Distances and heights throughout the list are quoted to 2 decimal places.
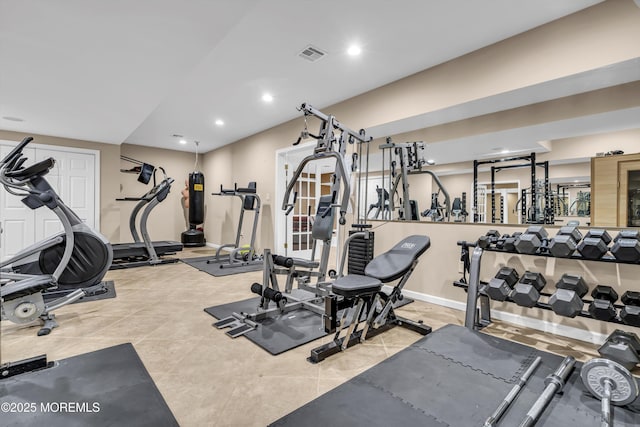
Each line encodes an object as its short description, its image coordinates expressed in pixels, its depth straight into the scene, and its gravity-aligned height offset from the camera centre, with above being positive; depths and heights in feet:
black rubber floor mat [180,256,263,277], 15.65 -3.20
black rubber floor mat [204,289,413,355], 7.53 -3.37
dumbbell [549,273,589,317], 6.59 -1.93
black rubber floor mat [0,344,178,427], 4.71 -3.35
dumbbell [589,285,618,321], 6.46 -2.05
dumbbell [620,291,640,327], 6.19 -2.09
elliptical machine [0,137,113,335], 6.93 -1.54
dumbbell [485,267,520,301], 7.66 -1.92
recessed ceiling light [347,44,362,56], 9.76 +5.54
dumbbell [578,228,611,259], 6.62 -0.72
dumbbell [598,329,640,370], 5.94 -2.83
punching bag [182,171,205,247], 24.22 +0.84
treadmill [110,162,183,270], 16.96 -2.11
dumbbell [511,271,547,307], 7.20 -1.93
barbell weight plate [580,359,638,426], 4.83 -2.92
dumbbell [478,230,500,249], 8.25 -0.75
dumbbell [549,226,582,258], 6.98 -0.71
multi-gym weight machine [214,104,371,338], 8.88 -1.61
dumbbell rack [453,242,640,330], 7.55 -2.26
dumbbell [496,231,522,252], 7.95 -0.83
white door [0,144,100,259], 16.61 +0.76
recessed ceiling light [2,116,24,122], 14.26 +4.61
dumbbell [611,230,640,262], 6.22 -0.72
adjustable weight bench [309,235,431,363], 6.87 -1.99
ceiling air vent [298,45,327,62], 9.92 +5.57
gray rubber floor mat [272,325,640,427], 4.81 -3.40
